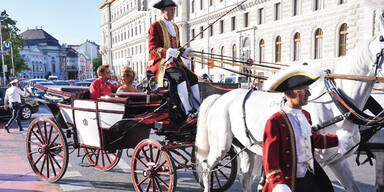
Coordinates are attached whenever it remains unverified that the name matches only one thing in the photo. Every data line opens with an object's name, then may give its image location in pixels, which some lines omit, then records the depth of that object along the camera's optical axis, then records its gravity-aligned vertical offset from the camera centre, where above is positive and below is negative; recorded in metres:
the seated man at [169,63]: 4.37 +0.15
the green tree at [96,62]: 105.26 +4.24
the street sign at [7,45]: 26.03 +2.50
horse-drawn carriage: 4.20 -0.78
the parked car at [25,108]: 12.07 -1.32
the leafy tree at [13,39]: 39.56 +4.60
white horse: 2.82 -0.45
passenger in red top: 5.29 -0.17
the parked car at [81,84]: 22.74 -0.65
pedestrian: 10.27 -0.81
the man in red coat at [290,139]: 2.13 -0.45
